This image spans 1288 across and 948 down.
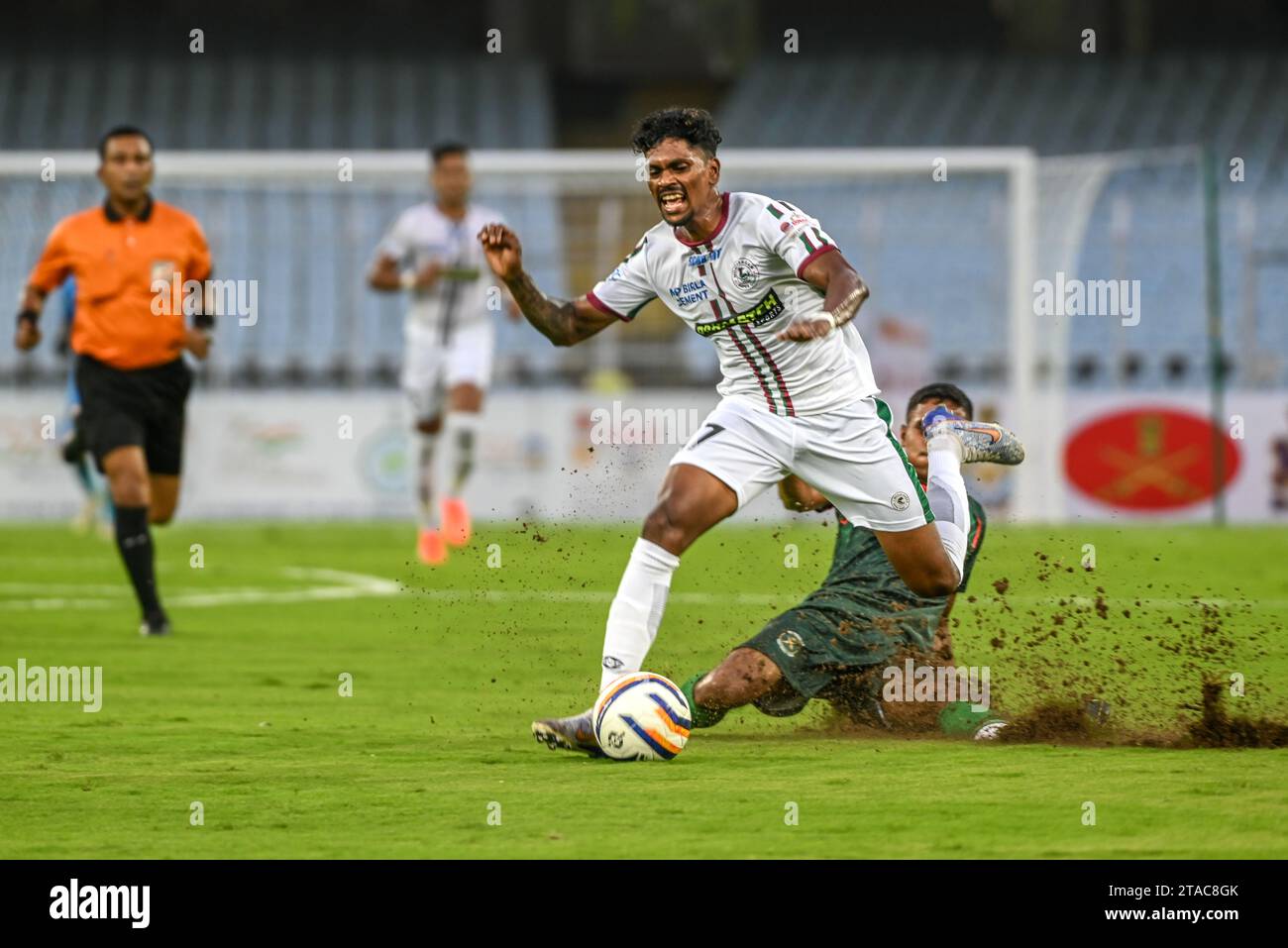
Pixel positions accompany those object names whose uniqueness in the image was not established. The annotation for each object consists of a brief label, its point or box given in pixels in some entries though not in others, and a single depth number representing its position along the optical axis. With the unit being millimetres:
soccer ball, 6301
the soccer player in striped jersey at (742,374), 6547
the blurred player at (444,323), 14883
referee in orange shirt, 10453
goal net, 19688
